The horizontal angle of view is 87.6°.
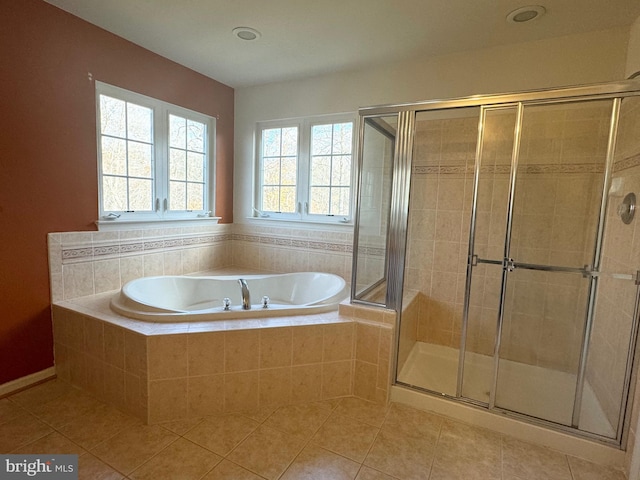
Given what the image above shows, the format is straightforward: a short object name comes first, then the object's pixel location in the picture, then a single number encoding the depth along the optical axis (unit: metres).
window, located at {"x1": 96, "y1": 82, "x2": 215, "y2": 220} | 2.44
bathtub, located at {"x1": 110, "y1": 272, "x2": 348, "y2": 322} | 2.01
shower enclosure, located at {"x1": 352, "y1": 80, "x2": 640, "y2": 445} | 1.74
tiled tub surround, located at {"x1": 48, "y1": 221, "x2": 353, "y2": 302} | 2.28
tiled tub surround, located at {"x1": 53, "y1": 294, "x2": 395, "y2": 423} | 1.81
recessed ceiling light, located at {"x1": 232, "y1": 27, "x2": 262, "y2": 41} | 2.24
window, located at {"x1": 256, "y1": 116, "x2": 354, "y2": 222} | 3.02
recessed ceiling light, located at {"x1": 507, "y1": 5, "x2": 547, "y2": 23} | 1.90
